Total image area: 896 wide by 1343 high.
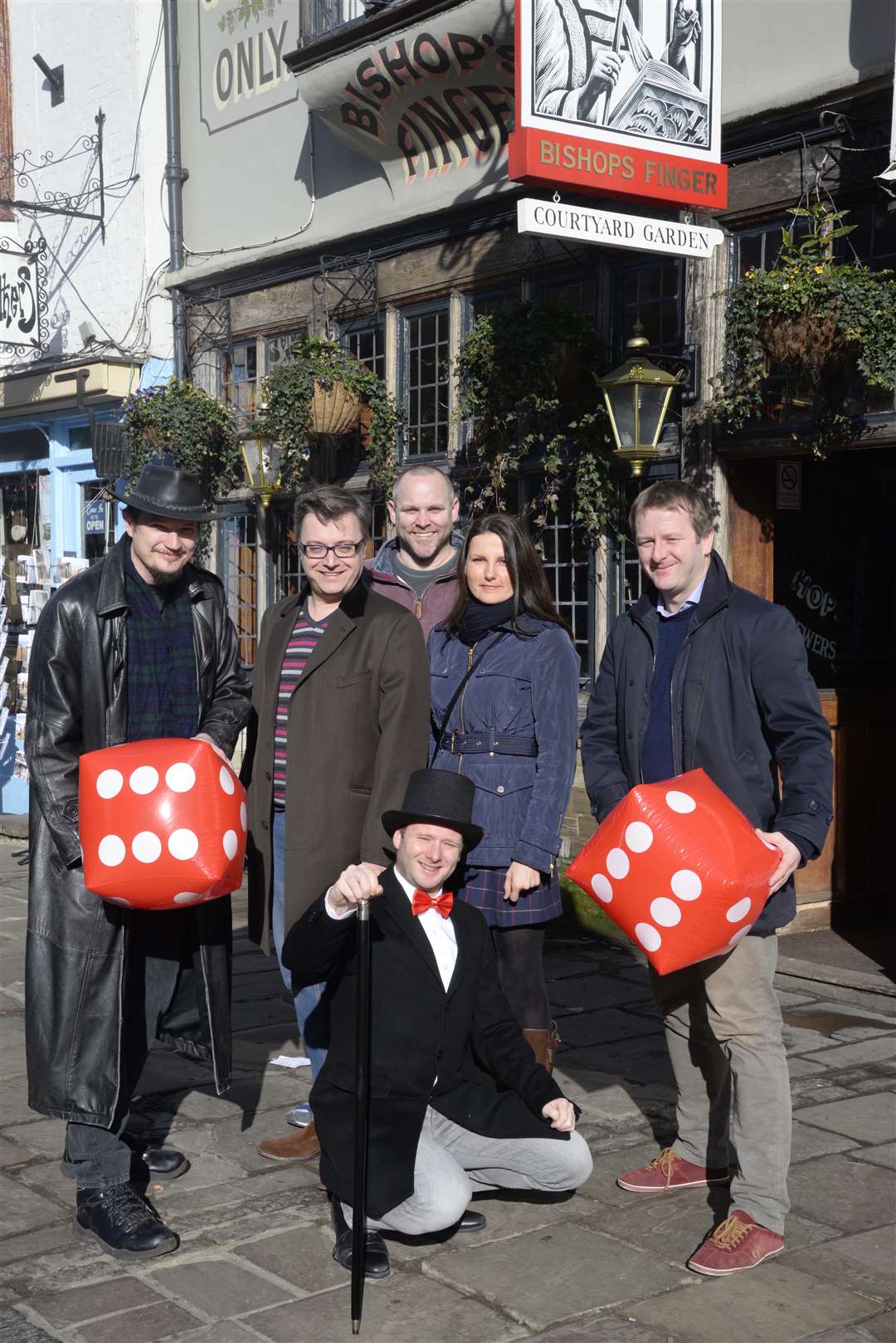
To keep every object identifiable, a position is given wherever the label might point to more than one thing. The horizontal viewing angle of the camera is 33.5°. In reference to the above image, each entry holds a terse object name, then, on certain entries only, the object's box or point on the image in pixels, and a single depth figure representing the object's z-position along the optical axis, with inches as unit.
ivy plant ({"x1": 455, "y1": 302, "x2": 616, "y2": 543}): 335.0
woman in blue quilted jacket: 179.6
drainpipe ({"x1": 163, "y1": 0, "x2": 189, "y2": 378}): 490.6
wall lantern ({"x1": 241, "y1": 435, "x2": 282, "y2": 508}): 429.7
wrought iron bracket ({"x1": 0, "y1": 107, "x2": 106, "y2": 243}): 518.3
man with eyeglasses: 174.2
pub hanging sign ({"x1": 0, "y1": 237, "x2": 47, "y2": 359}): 539.8
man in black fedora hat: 164.1
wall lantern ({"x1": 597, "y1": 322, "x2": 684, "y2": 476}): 310.7
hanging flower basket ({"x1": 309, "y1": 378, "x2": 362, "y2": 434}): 390.9
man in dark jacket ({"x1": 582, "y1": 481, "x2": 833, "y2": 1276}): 151.9
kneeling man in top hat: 153.1
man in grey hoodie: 202.8
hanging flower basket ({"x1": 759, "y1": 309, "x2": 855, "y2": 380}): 267.0
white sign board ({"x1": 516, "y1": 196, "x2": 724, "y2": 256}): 267.3
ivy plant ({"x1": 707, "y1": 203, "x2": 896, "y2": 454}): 263.1
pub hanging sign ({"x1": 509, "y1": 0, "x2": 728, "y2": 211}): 270.1
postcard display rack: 466.0
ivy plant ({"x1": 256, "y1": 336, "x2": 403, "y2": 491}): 392.5
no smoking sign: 317.7
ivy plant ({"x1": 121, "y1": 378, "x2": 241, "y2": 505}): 457.7
